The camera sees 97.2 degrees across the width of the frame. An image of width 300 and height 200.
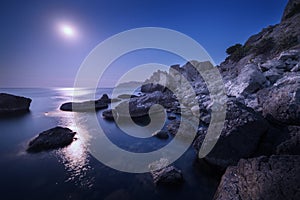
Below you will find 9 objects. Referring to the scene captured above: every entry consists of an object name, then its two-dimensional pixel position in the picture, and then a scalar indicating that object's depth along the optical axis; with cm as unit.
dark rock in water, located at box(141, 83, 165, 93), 4412
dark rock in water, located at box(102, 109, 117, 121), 1682
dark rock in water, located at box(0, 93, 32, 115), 1769
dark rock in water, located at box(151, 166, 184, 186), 538
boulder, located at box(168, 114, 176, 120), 1559
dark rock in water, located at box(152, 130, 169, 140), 1031
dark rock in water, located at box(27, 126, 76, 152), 830
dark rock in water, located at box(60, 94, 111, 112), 2140
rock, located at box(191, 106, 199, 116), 1539
